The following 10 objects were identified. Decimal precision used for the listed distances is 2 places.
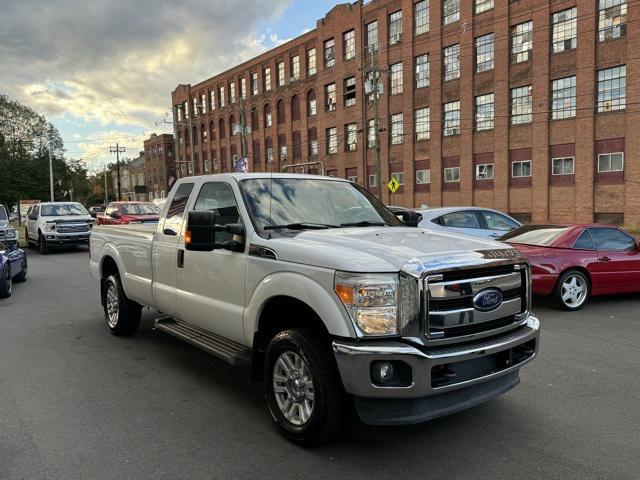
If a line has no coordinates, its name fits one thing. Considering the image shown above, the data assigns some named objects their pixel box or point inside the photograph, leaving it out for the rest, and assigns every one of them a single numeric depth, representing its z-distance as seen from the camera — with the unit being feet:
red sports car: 27.55
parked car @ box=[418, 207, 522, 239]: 40.32
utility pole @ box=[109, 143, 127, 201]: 297.74
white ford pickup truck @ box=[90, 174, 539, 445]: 11.31
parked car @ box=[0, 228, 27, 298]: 32.91
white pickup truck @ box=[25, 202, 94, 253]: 64.23
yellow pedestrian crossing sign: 101.86
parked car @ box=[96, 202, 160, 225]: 61.82
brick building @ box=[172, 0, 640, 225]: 97.40
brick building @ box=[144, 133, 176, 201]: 264.52
